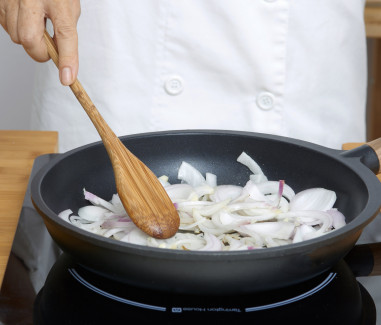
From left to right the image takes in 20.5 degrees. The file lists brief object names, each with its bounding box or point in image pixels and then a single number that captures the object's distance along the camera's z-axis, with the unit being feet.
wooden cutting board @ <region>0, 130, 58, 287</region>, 3.32
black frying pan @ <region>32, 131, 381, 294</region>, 2.81
